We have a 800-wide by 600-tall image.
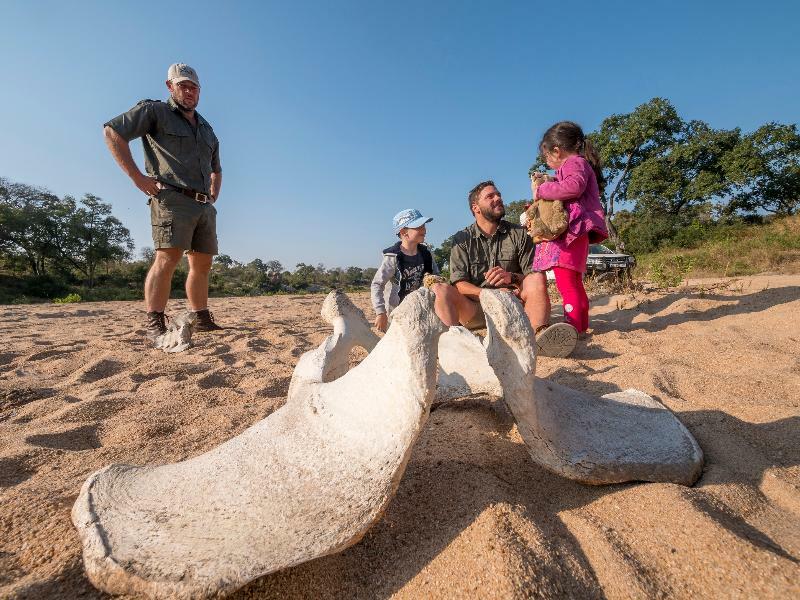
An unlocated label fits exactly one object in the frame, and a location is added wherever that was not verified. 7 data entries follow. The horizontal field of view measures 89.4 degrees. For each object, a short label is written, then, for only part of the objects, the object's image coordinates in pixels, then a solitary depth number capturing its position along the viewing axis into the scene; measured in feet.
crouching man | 10.14
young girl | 9.39
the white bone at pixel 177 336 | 10.62
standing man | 10.63
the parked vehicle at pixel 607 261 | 31.01
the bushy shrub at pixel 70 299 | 30.54
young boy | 11.60
